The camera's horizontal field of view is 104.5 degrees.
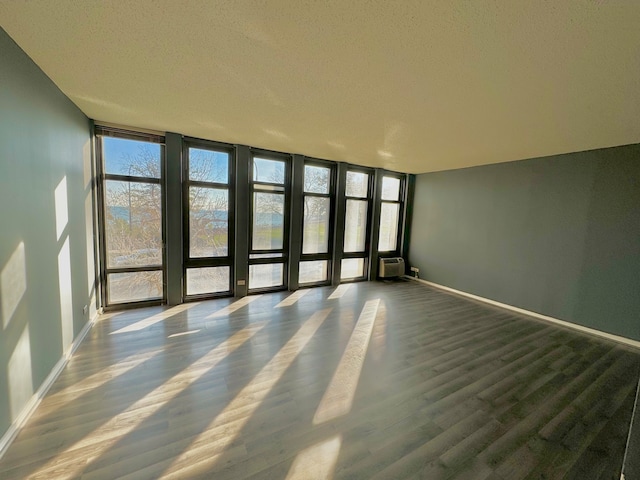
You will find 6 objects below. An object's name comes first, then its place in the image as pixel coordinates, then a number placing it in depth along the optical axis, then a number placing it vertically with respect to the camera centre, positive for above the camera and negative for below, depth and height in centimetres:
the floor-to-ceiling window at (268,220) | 459 -11
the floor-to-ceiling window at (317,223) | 519 -14
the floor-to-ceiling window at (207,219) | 404 -13
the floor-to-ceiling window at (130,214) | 354 -10
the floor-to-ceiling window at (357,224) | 575 -14
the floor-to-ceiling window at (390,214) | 626 +14
